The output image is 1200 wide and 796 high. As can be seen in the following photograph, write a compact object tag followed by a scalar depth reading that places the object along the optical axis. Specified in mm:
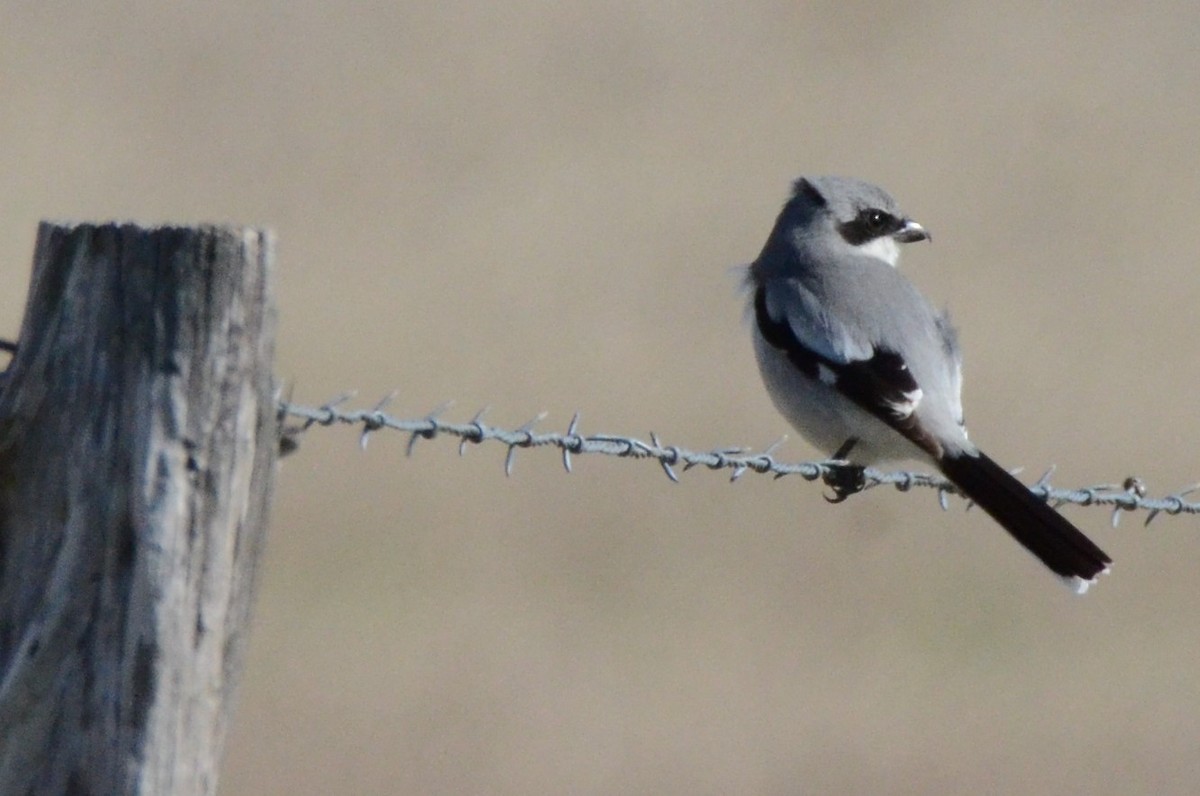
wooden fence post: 4371
